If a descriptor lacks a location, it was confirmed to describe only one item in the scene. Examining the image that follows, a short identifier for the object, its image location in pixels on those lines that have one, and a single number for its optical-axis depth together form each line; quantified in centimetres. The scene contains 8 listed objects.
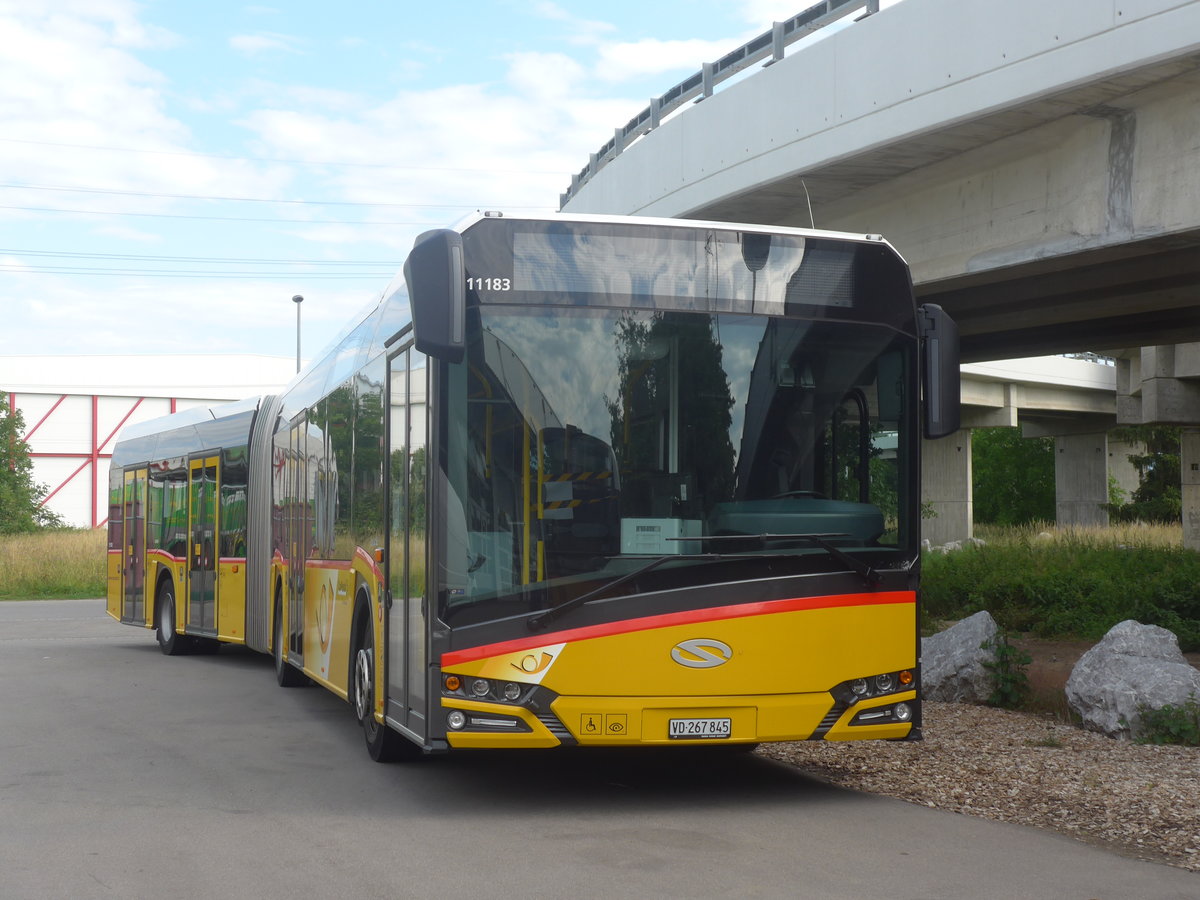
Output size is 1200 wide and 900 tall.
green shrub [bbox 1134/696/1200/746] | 968
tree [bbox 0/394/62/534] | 5375
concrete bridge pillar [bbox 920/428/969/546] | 5425
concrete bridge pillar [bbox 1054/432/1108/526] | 6291
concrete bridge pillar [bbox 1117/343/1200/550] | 3228
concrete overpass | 1116
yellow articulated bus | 756
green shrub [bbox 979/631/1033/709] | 1180
